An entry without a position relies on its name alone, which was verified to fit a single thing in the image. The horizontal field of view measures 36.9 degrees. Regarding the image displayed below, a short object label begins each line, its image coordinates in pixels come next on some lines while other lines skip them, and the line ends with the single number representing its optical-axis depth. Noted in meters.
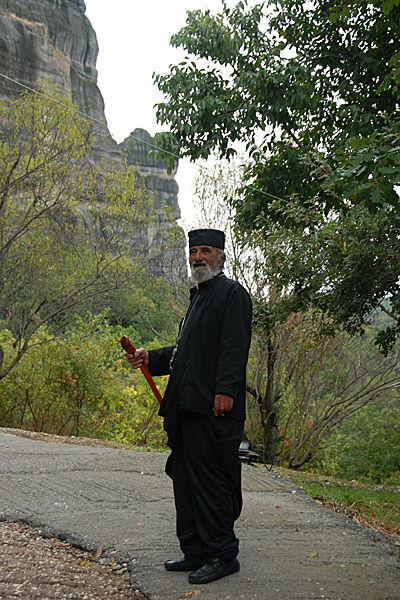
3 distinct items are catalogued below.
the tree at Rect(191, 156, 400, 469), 10.62
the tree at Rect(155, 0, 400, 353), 4.82
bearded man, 3.27
